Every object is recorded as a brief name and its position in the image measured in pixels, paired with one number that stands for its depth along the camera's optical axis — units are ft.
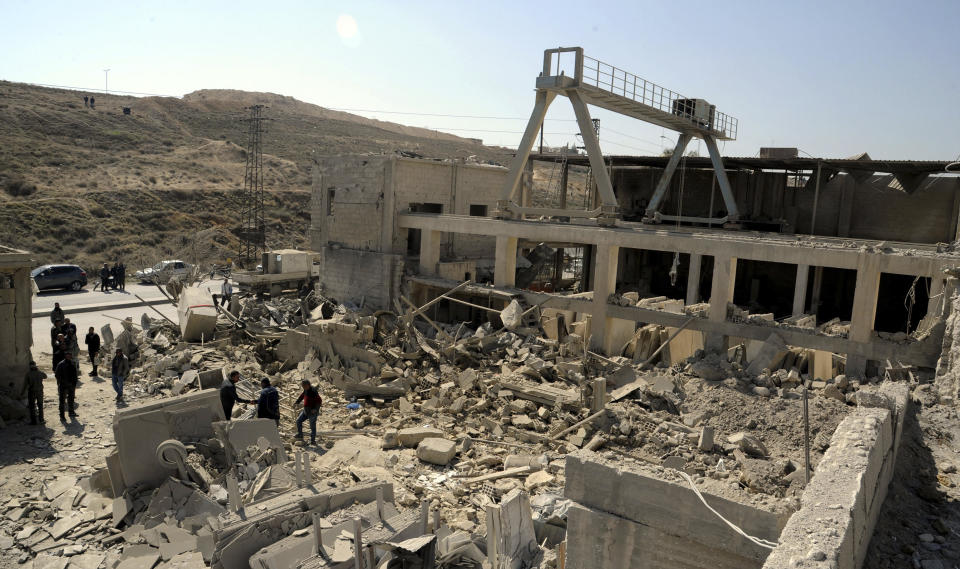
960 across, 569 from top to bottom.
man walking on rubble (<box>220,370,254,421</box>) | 35.60
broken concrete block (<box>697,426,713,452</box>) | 31.48
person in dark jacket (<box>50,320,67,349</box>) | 45.60
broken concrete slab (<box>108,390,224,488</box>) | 27.32
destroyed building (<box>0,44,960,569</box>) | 19.45
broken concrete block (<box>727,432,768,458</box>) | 30.35
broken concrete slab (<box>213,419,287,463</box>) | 29.45
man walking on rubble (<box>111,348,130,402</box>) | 41.19
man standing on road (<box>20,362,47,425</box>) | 36.63
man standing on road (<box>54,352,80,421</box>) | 37.24
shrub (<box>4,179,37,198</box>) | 118.62
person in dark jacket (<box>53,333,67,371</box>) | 41.33
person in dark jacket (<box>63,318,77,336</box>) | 46.35
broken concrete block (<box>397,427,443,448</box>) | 37.06
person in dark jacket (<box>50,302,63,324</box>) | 49.55
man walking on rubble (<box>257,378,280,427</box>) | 33.78
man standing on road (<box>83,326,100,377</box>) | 46.91
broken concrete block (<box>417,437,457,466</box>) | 34.53
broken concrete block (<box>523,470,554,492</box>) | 30.68
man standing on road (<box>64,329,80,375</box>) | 44.86
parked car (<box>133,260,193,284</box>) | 92.22
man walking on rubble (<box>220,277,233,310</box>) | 65.31
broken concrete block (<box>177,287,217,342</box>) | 55.98
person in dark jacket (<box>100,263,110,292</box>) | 84.89
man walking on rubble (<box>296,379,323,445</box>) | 36.04
